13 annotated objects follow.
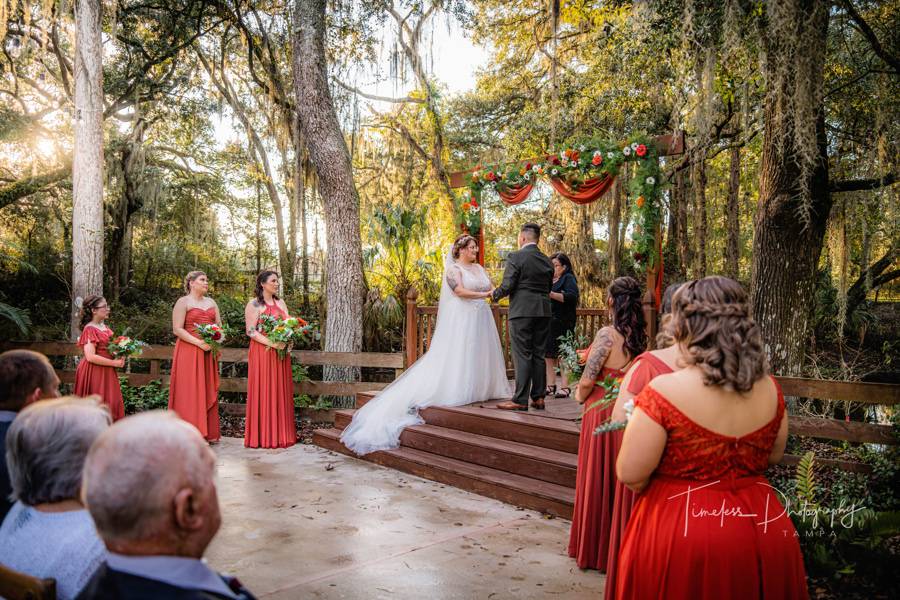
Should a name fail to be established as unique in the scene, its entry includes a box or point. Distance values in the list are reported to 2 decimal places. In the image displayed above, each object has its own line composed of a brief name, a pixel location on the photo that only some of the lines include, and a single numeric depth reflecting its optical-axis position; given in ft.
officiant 25.62
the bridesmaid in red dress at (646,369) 8.39
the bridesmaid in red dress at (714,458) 6.21
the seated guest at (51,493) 5.65
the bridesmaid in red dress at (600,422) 12.52
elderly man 4.04
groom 20.61
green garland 26.78
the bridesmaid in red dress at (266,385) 24.47
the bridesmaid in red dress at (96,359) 21.21
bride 23.32
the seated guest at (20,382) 8.12
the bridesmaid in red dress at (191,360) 23.58
